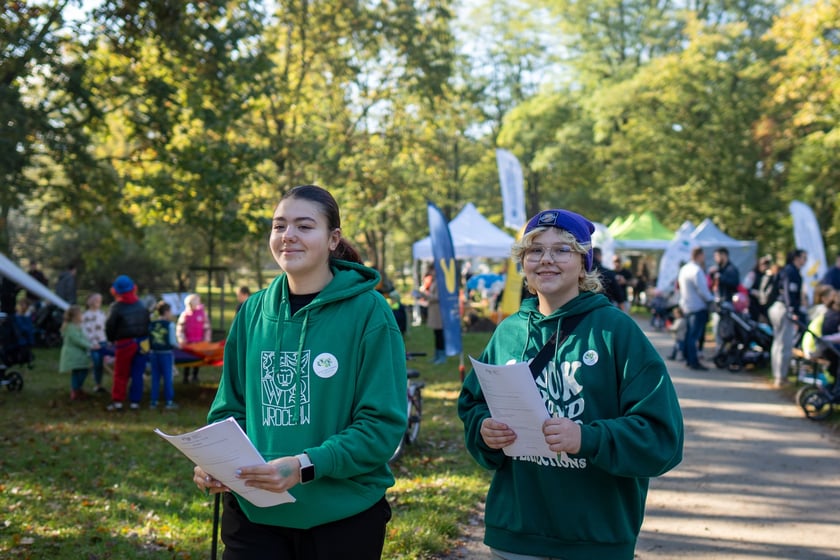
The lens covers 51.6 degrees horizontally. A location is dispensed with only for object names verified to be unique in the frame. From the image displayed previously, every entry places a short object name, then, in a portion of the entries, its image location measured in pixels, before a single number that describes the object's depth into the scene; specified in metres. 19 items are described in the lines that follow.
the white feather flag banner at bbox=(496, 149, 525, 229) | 18.58
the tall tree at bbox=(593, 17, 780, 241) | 38.41
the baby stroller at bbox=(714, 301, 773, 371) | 14.72
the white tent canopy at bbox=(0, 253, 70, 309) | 15.73
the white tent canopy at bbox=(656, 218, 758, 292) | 26.47
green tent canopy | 32.31
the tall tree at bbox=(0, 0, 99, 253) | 12.55
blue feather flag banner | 11.95
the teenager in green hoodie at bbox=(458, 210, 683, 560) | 2.69
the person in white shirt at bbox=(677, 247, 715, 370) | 14.98
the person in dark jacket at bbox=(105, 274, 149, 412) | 11.63
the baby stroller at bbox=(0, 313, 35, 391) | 13.34
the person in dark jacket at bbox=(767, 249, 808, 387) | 12.86
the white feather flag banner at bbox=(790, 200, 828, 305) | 20.45
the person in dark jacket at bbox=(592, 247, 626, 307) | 10.93
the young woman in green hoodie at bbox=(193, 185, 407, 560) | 2.71
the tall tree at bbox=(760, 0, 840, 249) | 20.00
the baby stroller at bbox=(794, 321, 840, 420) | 10.29
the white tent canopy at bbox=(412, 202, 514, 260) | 24.42
